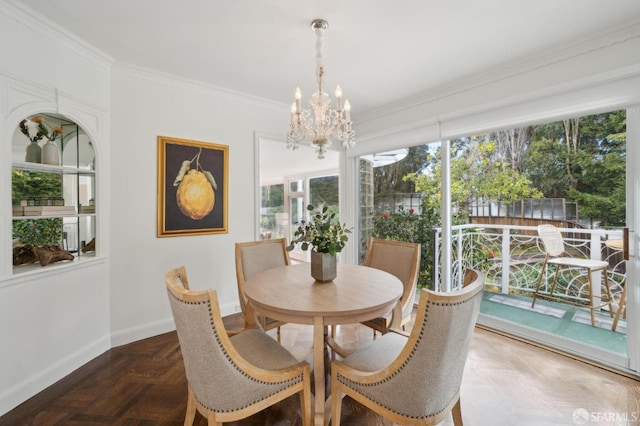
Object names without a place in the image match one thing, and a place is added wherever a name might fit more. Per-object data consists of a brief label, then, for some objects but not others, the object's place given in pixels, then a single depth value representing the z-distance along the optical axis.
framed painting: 2.84
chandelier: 1.97
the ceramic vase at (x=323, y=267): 1.95
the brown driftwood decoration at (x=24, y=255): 2.02
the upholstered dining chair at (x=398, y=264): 2.20
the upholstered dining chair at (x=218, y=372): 1.17
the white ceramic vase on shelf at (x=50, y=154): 2.14
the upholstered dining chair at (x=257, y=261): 2.18
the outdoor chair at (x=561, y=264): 2.70
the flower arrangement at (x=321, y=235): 1.96
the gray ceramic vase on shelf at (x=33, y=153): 2.06
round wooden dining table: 1.48
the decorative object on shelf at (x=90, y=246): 2.50
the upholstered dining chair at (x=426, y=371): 1.10
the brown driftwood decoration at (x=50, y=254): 2.08
